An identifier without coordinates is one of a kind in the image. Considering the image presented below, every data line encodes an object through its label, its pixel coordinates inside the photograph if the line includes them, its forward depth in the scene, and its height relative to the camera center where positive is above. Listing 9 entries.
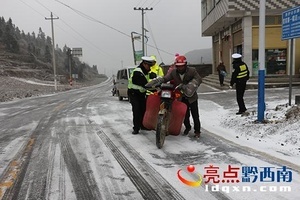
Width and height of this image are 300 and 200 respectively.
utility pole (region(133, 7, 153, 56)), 43.38 +4.61
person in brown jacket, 6.66 -0.21
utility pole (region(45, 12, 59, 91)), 40.86 +3.42
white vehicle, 17.25 -0.52
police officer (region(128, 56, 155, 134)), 7.65 -0.42
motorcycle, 6.35 -0.83
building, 19.86 +2.23
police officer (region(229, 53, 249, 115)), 9.62 -0.21
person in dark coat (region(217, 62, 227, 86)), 20.43 -0.06
